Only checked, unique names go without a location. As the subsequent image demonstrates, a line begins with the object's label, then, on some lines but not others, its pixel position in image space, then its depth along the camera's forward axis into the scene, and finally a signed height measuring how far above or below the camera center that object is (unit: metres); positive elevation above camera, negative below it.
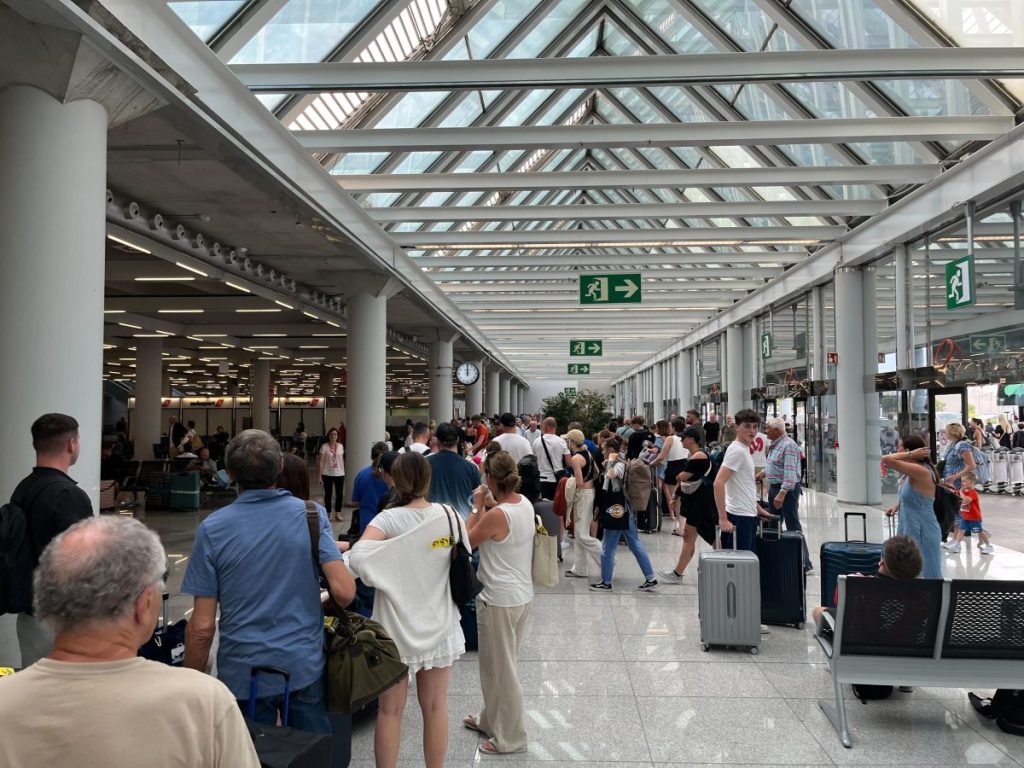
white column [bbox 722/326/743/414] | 26.31 +1.38
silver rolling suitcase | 5.91 -1.46
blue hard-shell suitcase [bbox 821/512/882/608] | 6.14 -1.21
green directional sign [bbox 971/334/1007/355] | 11.20 +0.93
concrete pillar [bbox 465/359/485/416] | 35.25 +0.42
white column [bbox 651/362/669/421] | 43.81 +0.88
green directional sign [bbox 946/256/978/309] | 11.19 +1.81
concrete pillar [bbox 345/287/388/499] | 15.10 +0.61
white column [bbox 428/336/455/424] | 27.33 +1.10
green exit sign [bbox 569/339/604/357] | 29.31 +2.23
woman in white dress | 3.40 -0.75
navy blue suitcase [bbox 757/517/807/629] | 6.61 -1.42
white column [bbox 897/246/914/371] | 14.34 +1.77
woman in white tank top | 4.11 -1.08
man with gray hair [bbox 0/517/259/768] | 1.38 -0.50
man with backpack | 3.53 -0.45
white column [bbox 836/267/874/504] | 16.08 +0.40
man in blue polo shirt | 2.75 -0.64
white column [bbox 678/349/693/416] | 35.56 +1.30
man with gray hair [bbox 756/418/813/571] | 8.55 -0.71
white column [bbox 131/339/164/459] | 25.27 +0.40
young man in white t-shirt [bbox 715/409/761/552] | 6.88 -0.76
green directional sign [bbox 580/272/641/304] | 15.98 +2.45
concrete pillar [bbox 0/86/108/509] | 5.10 +0.92
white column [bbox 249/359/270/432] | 35.56 +0.70
